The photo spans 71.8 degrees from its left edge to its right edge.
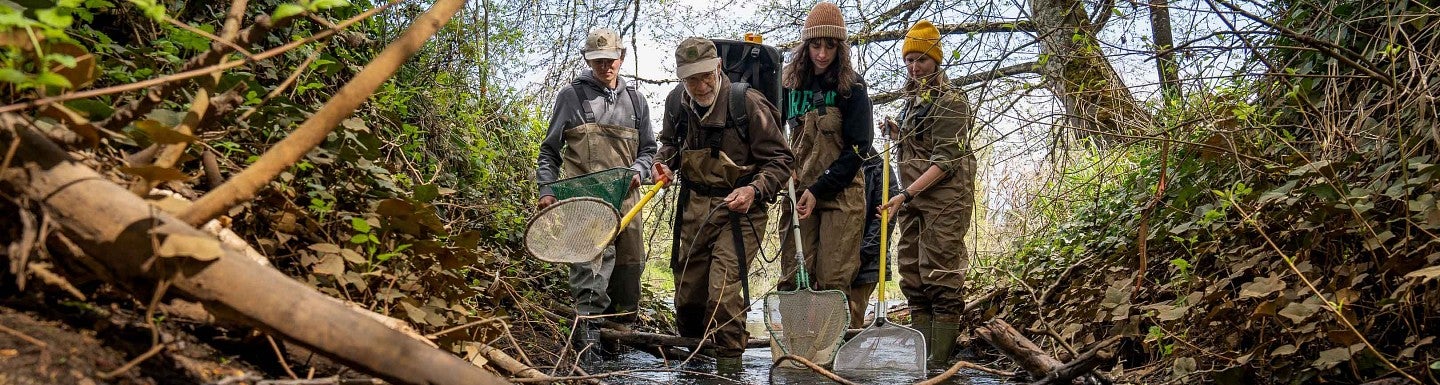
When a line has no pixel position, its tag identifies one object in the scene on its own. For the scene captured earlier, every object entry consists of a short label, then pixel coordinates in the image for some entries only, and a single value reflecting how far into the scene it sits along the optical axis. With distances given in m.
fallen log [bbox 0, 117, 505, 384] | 2.03
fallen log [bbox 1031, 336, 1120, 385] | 4.07
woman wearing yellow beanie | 6.19
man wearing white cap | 6.23
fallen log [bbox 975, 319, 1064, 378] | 4.72
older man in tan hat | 5.50
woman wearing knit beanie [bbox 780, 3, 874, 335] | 6.06
